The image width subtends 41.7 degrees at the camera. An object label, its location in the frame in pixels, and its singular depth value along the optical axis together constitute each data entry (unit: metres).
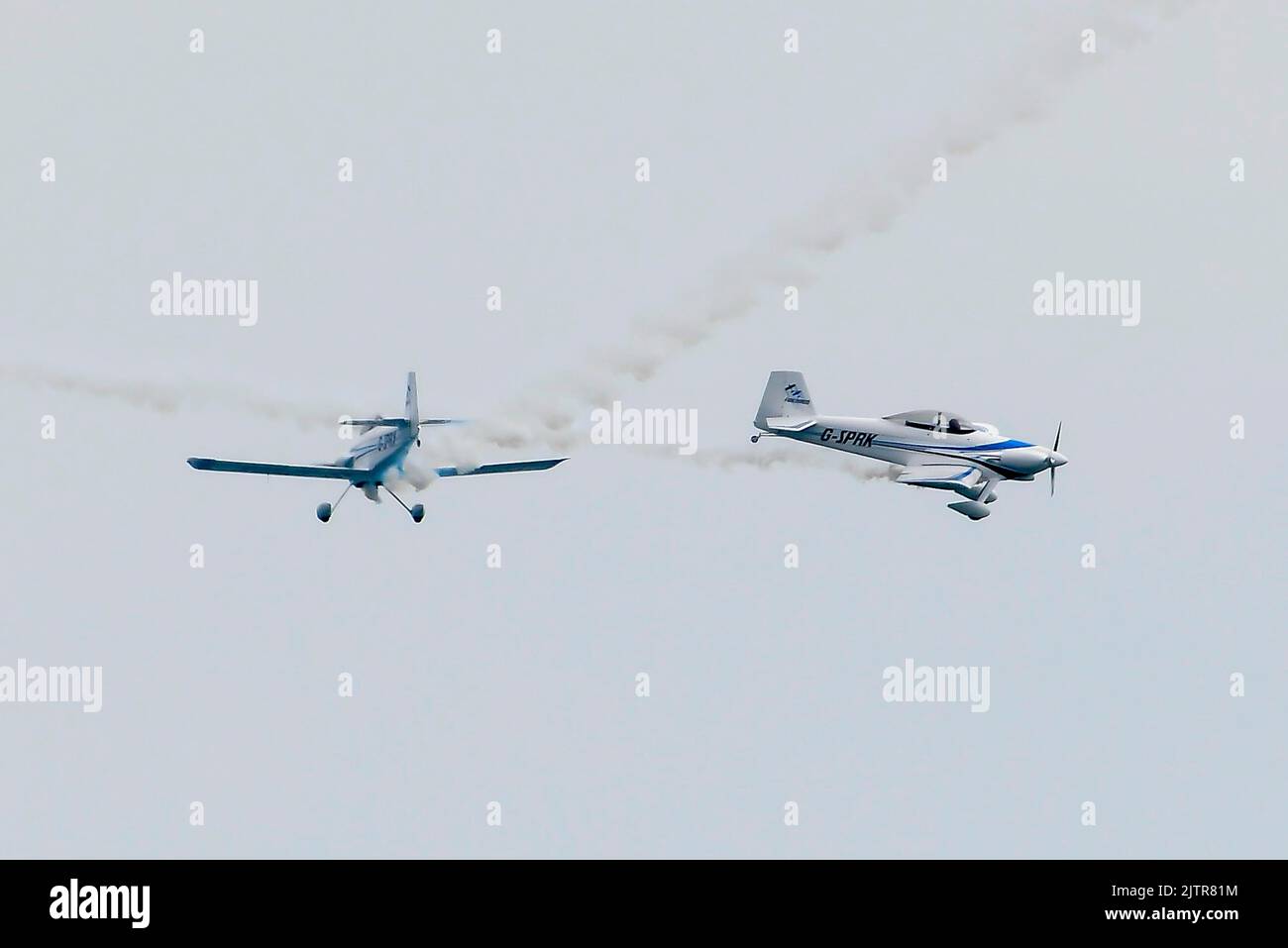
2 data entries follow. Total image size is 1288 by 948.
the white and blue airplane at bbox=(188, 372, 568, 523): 37.44
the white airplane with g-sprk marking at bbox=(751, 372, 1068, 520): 40.47
